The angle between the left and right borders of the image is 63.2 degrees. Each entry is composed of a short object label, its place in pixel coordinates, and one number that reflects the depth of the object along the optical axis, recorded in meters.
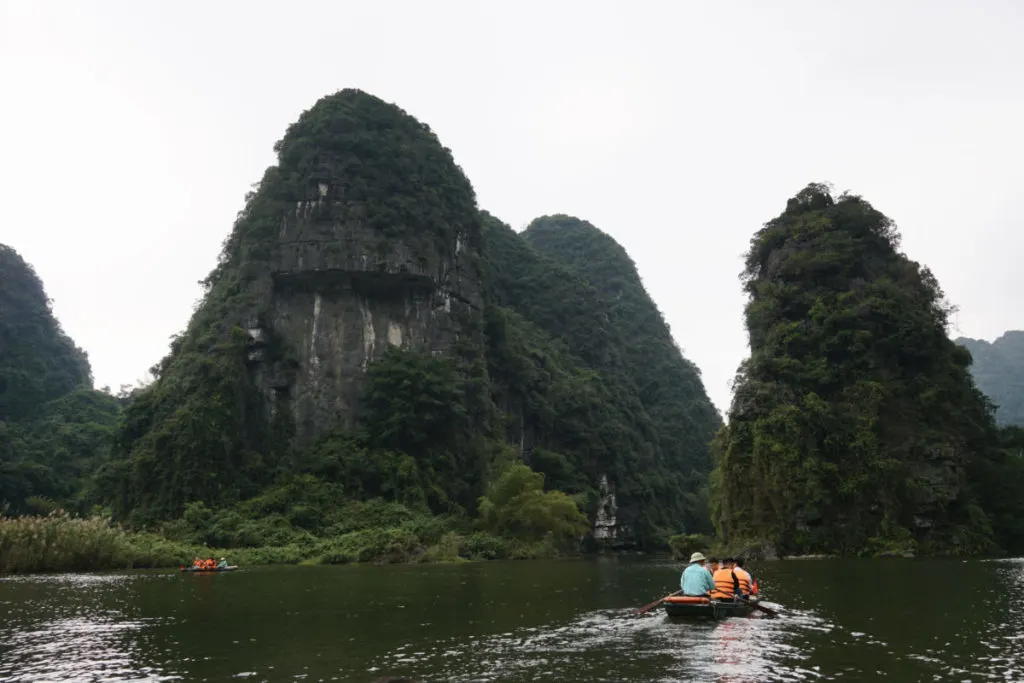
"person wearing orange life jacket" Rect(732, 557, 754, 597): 16.25
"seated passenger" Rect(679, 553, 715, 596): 15.32
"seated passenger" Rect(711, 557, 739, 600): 15.52
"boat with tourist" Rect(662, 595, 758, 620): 14.72
